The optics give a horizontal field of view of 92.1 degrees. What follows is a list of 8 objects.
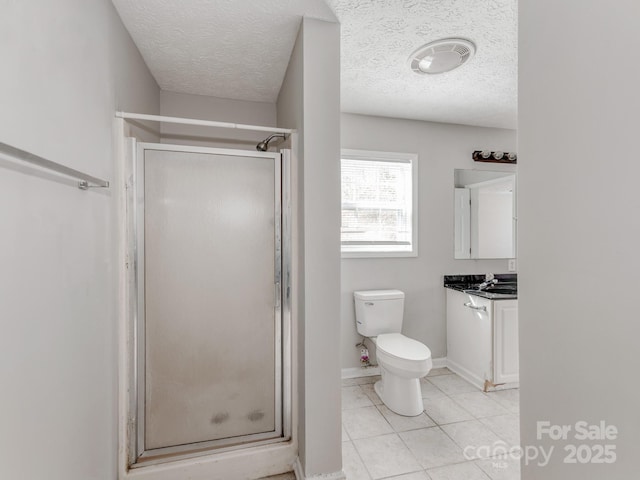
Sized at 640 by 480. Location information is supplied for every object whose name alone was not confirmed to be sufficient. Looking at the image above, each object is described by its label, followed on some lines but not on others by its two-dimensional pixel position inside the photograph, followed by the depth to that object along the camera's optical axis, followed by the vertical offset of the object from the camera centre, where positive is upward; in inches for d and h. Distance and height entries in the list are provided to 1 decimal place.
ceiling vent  72.2 +46.0
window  113.3 +13.6
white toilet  86.0 -32.3
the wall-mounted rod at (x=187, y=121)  61.7 +25.0
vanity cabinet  99.2 -34.2
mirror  122.7 +10.7
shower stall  65.2 -13.3
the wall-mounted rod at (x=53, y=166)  29.6 +8.7
